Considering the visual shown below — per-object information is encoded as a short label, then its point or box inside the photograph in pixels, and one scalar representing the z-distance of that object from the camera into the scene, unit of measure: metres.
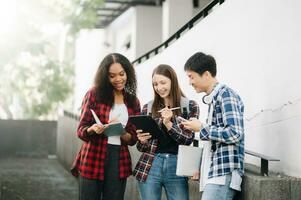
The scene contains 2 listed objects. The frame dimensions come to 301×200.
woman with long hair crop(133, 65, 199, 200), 3.92
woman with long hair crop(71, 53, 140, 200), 4.04
